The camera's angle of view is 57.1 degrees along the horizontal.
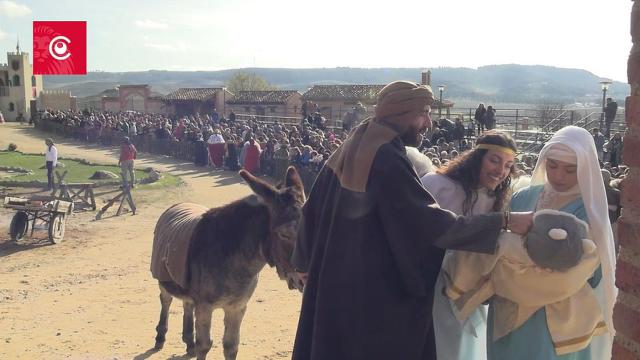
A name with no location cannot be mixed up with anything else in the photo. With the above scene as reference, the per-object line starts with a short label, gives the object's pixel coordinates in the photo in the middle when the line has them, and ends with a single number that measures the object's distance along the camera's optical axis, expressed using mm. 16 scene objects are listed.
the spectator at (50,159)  18688
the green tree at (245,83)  87875
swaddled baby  2557
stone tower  68312
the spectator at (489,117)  20047
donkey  4848
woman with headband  3398
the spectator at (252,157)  21469
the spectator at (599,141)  16827
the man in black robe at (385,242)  2717
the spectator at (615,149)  14938
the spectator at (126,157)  18094
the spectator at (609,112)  19406
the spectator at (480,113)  20172
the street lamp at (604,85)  22069
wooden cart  12039
